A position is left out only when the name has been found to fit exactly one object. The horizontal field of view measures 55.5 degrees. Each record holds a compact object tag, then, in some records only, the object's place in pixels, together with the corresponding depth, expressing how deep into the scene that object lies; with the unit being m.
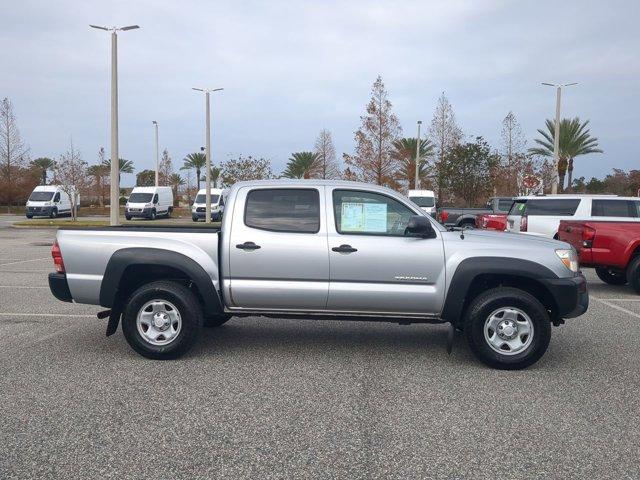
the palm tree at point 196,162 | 64.28
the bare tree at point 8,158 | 45.53
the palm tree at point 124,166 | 63.59
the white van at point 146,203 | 39.94
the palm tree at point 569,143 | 38.41
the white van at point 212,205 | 39.08
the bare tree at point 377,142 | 41.06
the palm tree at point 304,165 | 52.28
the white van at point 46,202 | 39.59
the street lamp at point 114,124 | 21.72
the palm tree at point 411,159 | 43.77
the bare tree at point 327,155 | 51.28
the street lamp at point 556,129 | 28.28
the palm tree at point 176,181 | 71.56
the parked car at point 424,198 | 30.42
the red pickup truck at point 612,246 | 10.73
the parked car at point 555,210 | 13.51
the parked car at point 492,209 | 23.64
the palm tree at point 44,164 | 61.90
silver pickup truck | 5.83
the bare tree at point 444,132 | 43.12
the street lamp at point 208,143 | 33.72
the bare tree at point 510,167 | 37.09
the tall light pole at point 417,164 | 40.28
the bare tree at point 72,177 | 37.06
